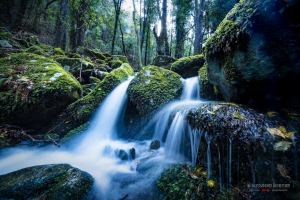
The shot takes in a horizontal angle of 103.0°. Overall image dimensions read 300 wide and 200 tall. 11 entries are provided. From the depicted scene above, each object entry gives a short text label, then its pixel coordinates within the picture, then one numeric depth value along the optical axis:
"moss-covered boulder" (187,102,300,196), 1.85
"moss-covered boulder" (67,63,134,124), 4.71
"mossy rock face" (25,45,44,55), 7.08
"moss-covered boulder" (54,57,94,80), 7.17
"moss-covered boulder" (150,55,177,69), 9.62
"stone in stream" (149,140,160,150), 3.65
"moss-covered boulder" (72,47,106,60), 9.73
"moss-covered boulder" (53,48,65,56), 8.22
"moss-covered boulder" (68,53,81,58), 8.39
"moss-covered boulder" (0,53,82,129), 4.08
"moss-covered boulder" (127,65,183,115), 4.41
